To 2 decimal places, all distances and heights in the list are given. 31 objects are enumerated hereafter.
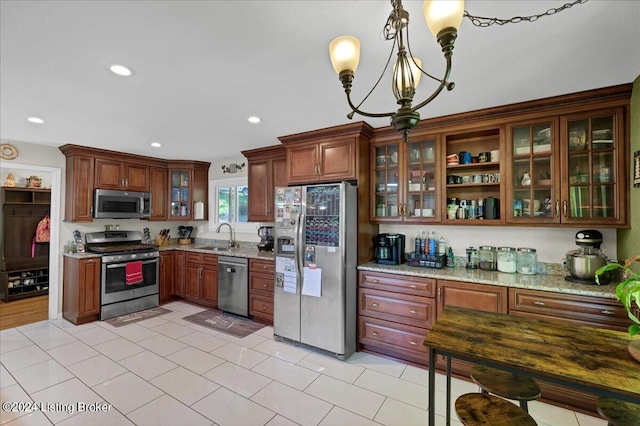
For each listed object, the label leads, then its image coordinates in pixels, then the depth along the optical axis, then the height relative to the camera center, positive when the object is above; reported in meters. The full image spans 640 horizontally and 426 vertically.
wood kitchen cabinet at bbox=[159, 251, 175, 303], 4.67 -1.03
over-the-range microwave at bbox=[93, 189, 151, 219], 4.17 +0.18
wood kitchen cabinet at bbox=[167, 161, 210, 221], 5.08 +0.50
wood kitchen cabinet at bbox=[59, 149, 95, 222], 3.98 +0.43
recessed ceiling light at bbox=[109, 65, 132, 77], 1.93 +1.03
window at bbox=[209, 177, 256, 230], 4.90 +0.23
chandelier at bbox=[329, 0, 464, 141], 0.96 +0.65
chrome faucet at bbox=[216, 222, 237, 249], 4.86 -0.42
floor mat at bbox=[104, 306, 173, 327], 3.85 -1.47
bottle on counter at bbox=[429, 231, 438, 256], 3.12 -0.35
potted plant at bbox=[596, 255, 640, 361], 1.08 -0.32
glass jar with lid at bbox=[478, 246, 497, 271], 2.86 -0.45
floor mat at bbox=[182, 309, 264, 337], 3.61 -1.49
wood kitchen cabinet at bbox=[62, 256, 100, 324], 3.75 -1.02
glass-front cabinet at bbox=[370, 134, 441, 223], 3.07 +0.40
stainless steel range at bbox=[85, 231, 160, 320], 3.98 -0.86
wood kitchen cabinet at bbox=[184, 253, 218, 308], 4.36 -1.03
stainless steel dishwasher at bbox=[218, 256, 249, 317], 3.95 -1.02
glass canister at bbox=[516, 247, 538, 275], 2.68 -0.45
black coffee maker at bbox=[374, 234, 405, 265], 3.13 -0.39
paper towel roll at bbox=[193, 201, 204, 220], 5.16 +0.08
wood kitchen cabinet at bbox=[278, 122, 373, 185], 3.11 +0.73
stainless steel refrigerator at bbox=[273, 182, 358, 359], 2.90 -0.56
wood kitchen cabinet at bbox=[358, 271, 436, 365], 2.71 -1.01
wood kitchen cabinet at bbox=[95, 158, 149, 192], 4.23 +0.64
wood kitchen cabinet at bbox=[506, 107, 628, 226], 2.33 +0.40
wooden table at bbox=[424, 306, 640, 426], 1.05 -0.61
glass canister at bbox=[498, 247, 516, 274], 2.71 -0.44
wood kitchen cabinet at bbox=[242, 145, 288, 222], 4.02 +0.57
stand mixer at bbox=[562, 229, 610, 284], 2.29 -0.37
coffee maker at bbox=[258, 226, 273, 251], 4.29 -0.36
